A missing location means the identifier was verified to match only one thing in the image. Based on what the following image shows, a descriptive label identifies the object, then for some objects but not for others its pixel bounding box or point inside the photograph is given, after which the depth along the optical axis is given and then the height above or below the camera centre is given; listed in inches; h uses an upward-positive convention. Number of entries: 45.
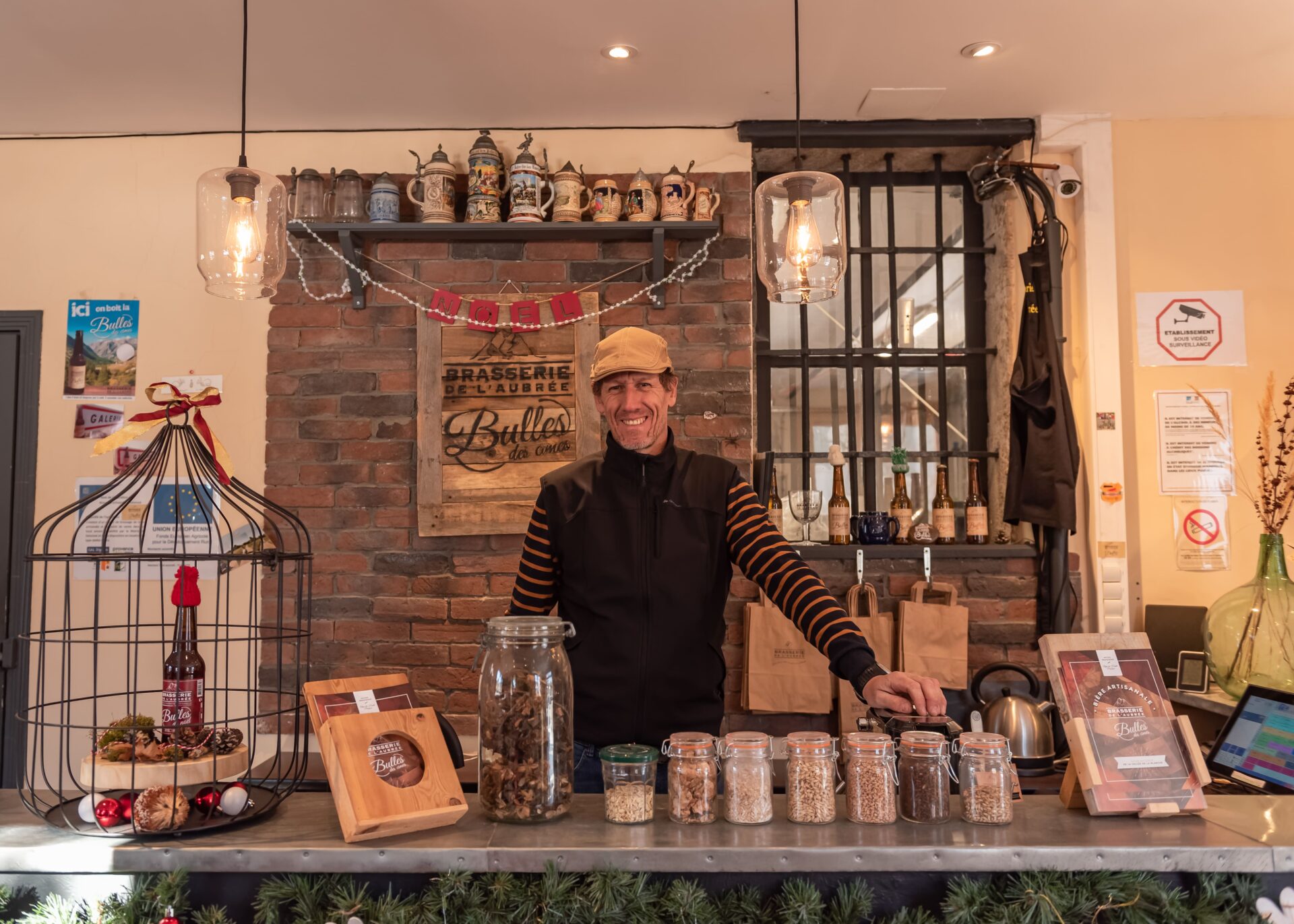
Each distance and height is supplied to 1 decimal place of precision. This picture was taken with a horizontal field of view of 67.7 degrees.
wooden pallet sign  124.0 +12.5
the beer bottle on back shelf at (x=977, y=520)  128.1 -0.7
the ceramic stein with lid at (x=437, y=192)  122.7 +41.1
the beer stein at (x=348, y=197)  124.3 +41.2
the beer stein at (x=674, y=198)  122.4 +40.3
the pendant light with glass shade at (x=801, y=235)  77.2 +22.8
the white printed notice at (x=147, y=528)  126.6 -1.6
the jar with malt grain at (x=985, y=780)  52.8 -14.6
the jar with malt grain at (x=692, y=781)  53.1 -14.7
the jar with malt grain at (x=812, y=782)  53.1 -14.7
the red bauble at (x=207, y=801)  52.9 -15.6
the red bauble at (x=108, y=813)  51.2 -15.8
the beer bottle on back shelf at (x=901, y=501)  130.5 +1.8
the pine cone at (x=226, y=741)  55.1 -13.1
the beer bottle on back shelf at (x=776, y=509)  127.8 +0.8
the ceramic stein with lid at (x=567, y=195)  122.7 +40.6
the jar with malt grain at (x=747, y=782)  53.0 -14.7
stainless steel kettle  93.5 -21.0
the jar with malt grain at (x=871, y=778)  53.0 -14.5
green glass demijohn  102.7 -12.7
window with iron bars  137.9 +22.9
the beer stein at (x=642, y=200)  122.6 +40.0
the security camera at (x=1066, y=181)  126.1 +43.5
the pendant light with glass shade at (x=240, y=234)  75.8 +22.3
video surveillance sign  126.5 +24.0
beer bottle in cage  56.3 -9.8
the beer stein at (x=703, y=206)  123.2 +39.4
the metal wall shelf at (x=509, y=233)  120.7 +36.1
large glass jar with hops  52.5 -11.3
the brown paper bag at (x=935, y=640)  118.8 -15.6
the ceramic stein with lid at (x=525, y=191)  121.4 +41.0
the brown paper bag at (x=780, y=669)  119.0 -19.1
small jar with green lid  53.1 -14.9
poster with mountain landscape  129.8 +22.5
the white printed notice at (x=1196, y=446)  125.3 +8.7
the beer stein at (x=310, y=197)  125.0 +41.3
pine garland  47.3 -19.3
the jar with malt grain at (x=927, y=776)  53.0 -14.4
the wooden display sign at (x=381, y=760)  50.2 -13.4
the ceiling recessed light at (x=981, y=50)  107.2 +51.9
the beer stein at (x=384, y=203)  123.0 +39.9
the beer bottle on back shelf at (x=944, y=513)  129.6 +0.2
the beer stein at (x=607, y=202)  122.7 +39.9
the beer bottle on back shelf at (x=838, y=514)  128.6 +0.1
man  76.7 -3.8
